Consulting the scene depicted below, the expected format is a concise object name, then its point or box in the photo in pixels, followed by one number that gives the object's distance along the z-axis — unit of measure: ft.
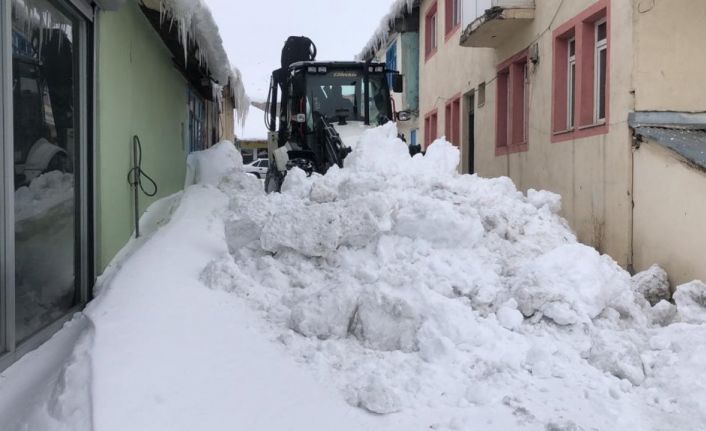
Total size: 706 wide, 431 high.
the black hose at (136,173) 21.90
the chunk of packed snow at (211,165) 37.41
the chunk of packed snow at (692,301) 15.80
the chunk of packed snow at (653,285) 19.16
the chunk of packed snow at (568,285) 14.67
